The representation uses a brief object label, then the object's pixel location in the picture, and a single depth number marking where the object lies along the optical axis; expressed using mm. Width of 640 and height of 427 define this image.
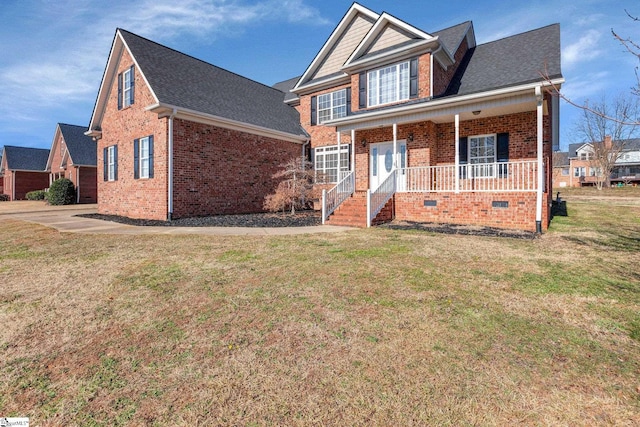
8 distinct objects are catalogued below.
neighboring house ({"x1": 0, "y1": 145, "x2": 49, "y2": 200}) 34438
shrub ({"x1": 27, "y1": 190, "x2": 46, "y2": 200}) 31656
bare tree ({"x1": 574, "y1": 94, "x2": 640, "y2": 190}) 36969
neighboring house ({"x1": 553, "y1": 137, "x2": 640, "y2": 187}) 49281
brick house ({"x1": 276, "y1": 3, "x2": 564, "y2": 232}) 10773
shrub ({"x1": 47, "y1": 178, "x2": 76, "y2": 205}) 25328
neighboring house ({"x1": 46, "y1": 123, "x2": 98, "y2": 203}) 27656
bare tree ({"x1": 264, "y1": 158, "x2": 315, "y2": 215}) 13977
